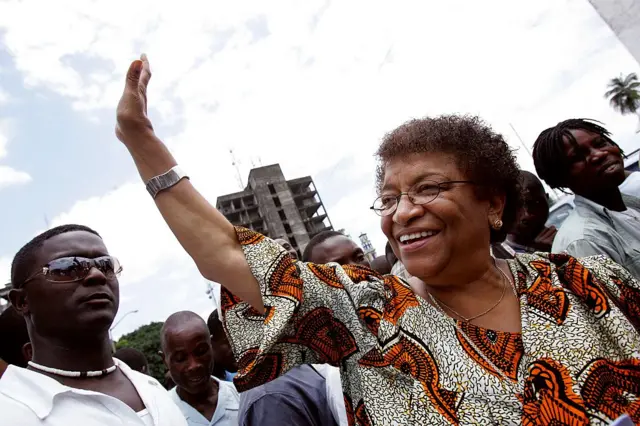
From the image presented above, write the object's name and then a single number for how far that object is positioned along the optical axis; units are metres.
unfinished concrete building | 62.00
